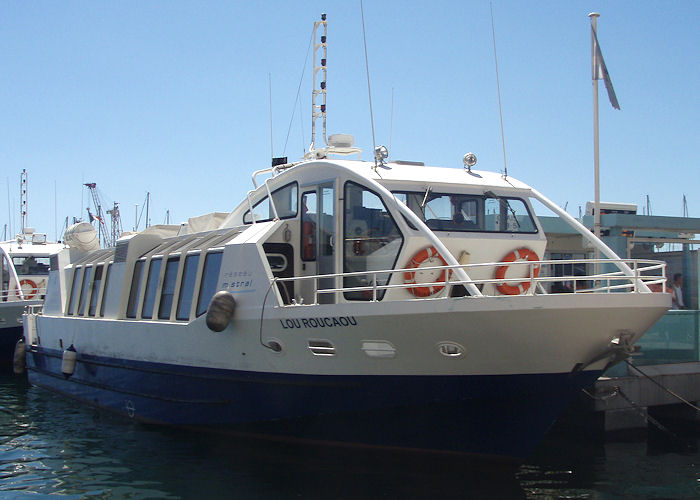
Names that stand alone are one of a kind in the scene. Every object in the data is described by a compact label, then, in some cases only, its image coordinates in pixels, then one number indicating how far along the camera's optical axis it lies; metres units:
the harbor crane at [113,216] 51.76
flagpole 14.33
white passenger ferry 8.97
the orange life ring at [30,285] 25.34
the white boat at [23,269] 23.91
